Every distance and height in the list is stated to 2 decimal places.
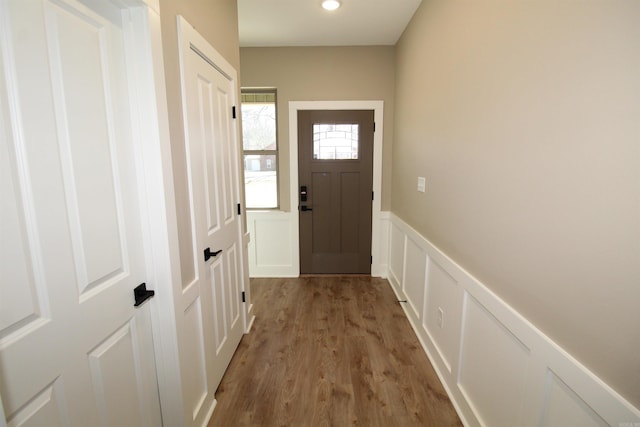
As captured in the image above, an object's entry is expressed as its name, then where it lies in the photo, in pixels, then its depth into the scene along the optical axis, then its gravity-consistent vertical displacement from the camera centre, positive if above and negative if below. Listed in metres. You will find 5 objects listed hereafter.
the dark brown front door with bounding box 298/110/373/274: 3.54 -0.30
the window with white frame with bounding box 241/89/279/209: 3.59 +0.31
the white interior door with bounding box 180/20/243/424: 1.50 -0.32
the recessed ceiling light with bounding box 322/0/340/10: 2.44 +1.36
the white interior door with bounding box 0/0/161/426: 0.74 -0.17
